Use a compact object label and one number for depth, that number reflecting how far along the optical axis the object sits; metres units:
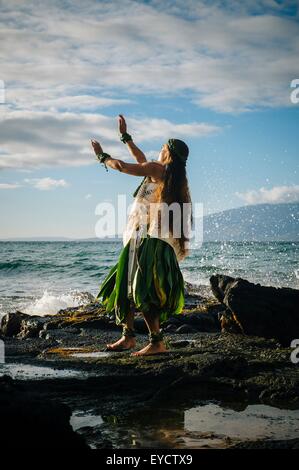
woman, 5.83
